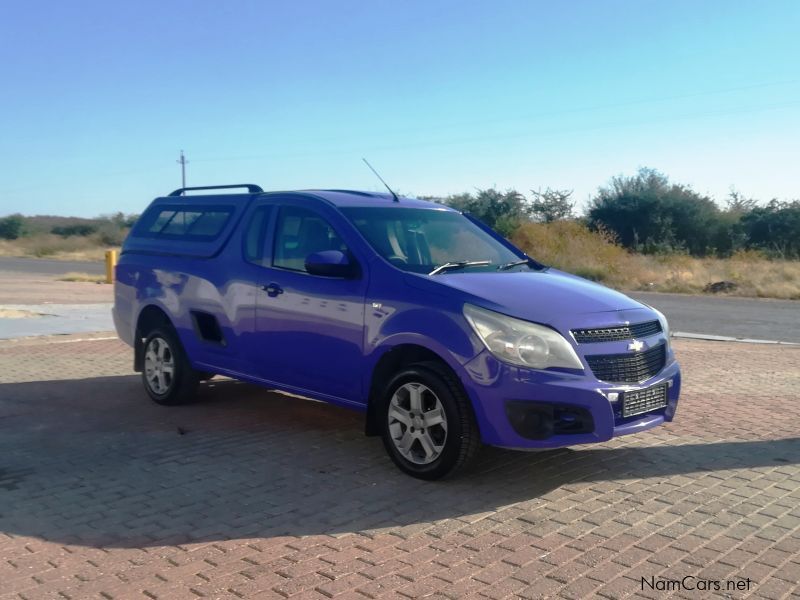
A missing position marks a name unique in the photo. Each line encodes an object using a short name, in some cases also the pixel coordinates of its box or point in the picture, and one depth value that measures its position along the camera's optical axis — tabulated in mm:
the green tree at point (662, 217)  53281
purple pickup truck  4926
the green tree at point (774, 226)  49688
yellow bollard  26234
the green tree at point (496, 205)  49250
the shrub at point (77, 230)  90562
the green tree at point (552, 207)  51125
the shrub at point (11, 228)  88250
